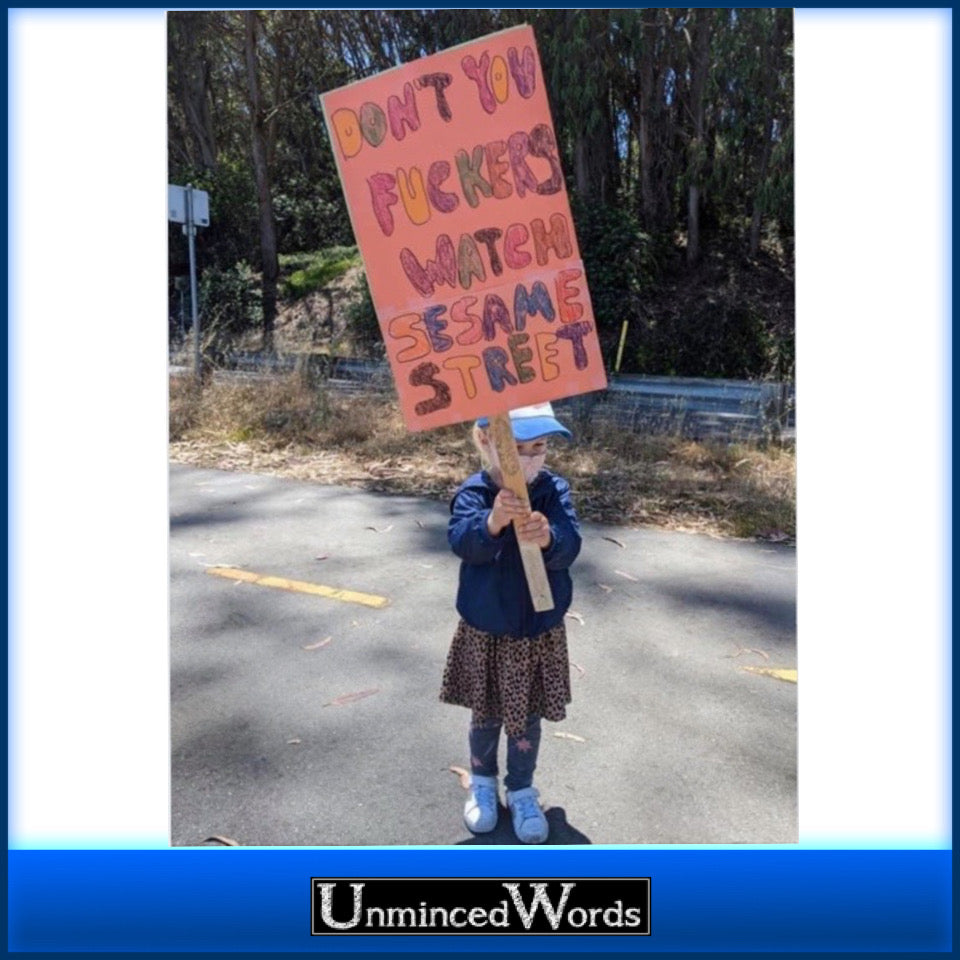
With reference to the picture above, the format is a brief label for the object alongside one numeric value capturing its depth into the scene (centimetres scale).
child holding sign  210
